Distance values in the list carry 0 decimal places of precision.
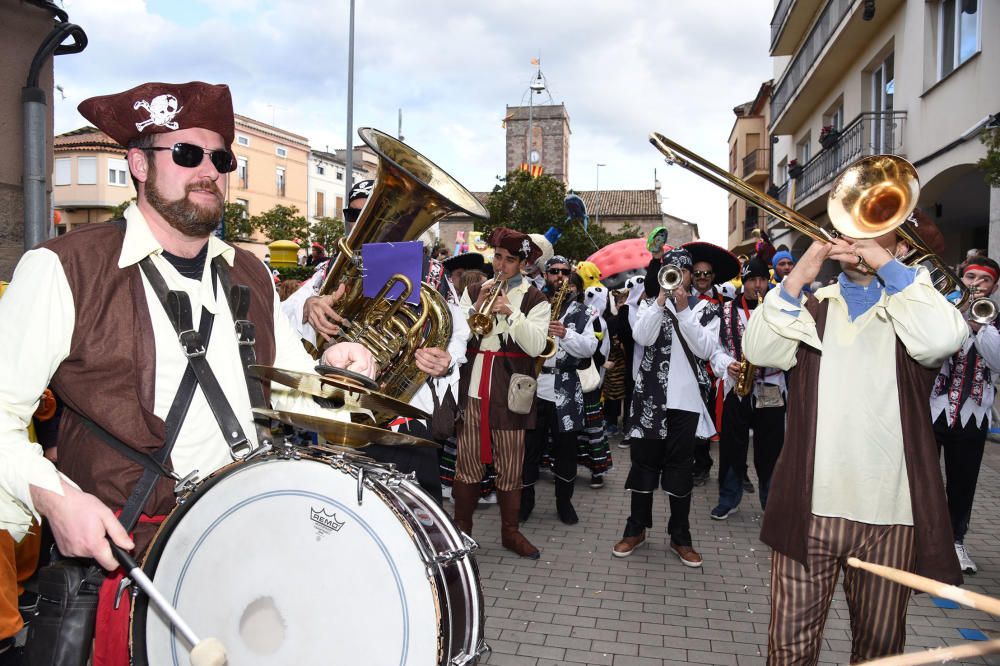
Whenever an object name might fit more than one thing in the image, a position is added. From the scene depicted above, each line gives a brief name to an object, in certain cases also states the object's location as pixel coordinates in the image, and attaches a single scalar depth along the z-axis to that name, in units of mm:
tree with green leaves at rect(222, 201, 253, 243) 32031
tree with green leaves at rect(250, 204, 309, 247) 33844
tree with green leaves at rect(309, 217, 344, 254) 35688
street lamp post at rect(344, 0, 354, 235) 15906
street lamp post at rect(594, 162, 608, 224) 66300
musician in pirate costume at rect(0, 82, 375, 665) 1886
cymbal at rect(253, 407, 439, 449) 1905
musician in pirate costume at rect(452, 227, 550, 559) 5203
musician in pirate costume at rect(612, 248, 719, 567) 5117
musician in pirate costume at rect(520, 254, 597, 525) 6156
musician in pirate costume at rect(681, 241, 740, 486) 5934
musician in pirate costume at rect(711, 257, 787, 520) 5836
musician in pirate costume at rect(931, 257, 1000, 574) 4871
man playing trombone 2635
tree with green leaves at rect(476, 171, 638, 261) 29000
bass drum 1774
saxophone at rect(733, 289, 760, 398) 5168
